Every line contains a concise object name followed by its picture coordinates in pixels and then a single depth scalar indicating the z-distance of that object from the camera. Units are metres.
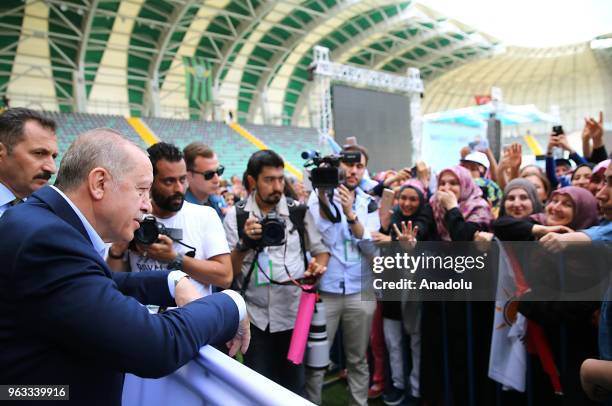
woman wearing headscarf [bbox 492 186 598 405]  1.74
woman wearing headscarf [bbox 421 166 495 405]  2.29
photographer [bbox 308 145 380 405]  2.53
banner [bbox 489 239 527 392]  1.99
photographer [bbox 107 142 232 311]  1.92
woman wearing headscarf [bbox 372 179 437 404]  2.66
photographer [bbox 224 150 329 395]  2.22
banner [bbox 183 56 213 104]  21.02
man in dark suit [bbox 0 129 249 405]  0.77
